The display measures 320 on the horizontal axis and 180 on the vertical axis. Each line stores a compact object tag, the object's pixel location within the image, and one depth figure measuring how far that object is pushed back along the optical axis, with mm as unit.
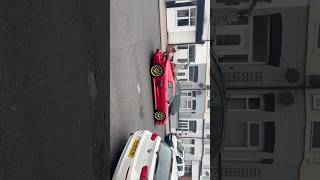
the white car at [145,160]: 5852
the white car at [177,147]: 10260
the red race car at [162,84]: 9992
